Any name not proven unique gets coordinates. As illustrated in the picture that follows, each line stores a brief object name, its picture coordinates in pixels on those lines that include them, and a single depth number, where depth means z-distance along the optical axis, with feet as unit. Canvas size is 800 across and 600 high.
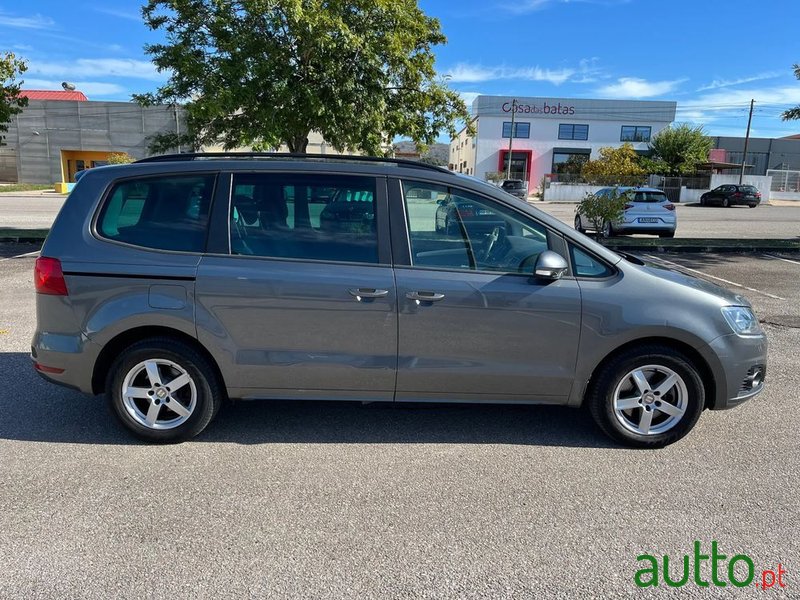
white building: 205.36
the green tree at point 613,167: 154.30
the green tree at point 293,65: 35.81
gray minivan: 11.60
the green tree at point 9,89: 42.98
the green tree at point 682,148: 169.78
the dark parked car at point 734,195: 131.13
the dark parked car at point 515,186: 111.75
